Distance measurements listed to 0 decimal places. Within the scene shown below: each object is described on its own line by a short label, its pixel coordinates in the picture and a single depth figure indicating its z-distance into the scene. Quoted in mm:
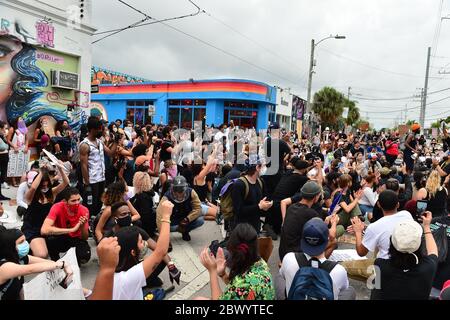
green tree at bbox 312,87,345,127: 40562
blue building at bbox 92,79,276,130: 27578
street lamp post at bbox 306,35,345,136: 21062
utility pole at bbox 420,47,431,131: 30266
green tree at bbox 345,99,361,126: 48969
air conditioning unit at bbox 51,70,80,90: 11789
